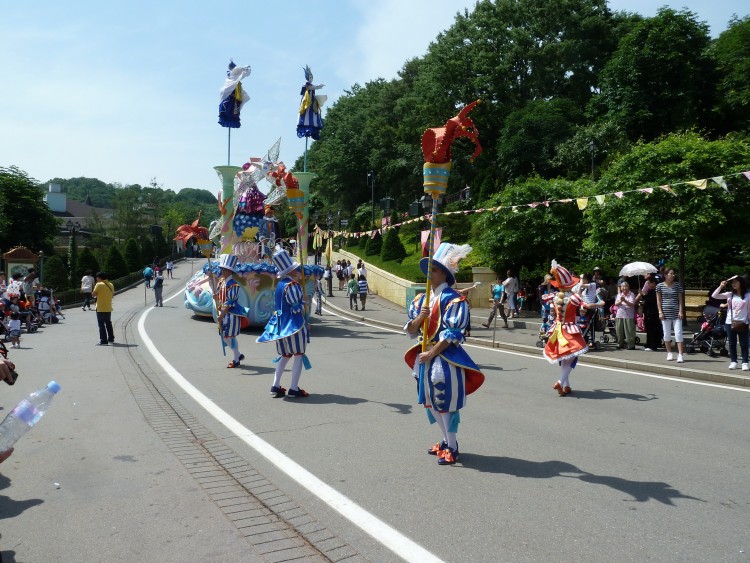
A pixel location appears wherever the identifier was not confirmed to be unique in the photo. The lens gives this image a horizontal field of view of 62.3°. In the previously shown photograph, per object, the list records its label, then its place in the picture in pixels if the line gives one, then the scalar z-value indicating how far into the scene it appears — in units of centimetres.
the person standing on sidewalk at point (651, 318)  1400
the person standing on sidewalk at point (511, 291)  1842
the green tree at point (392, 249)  3562
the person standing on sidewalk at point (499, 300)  1754
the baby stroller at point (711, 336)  1275
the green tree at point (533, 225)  2131
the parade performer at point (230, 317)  1142
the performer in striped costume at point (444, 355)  571
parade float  1869
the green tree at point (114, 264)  4403
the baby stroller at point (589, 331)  1399
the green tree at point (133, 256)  5059
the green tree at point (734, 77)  3503
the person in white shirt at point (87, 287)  2670
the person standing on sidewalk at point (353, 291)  2536
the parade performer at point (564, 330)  911
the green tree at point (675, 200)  1418
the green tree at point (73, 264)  3922
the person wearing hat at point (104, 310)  1498
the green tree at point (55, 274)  3219
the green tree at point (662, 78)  3650
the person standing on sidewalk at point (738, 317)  1084
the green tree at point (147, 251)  5672
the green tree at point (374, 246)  3881
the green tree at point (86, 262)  3994
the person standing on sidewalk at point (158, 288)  2619
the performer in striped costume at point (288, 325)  882
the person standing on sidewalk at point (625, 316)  1401
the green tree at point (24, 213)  5175
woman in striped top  1208
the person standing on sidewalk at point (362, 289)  2492
